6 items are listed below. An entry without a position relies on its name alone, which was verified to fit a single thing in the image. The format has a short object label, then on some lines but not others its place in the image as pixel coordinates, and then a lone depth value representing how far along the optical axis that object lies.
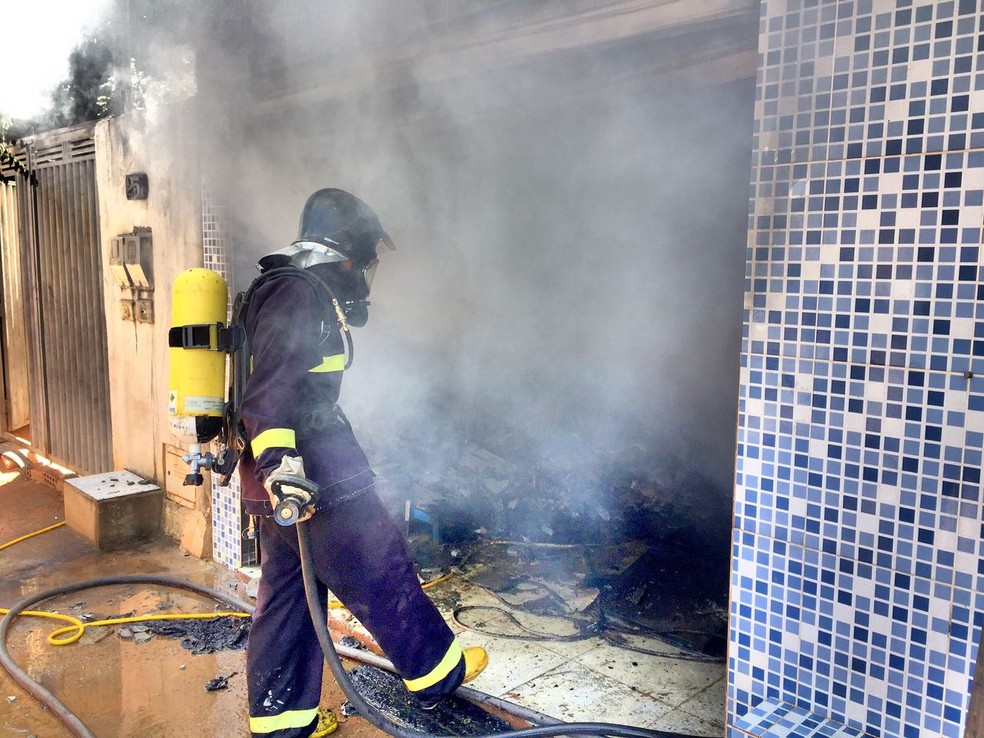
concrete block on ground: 6.26
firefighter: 3.24
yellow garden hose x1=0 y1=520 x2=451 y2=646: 4.71
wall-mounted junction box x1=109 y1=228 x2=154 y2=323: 6.27
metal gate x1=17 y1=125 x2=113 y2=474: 7.44
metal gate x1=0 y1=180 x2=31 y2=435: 8.87
